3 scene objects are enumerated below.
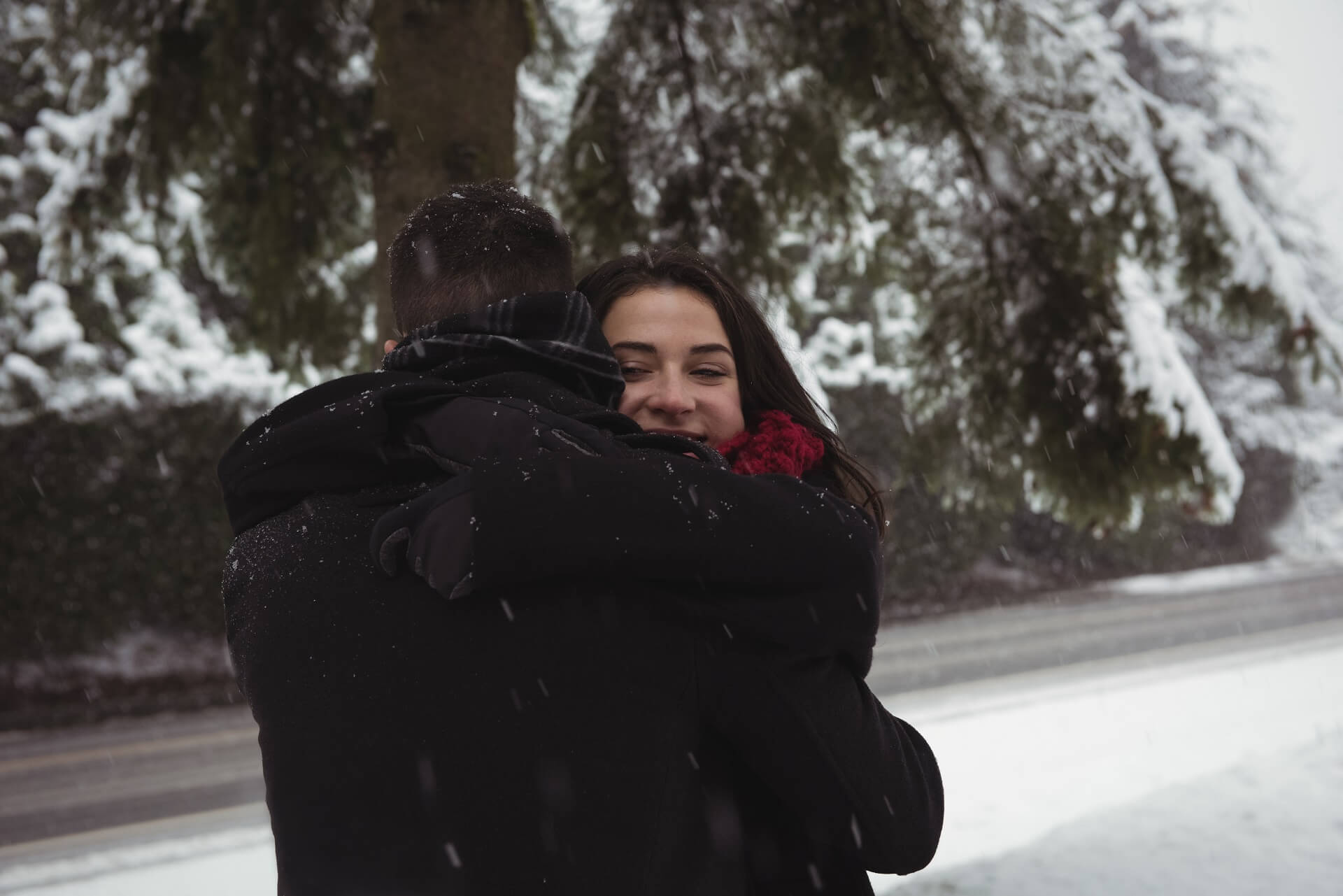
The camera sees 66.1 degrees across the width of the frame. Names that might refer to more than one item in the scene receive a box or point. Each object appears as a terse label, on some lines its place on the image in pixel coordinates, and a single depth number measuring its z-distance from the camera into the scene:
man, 1.07
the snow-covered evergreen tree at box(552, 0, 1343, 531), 4.10
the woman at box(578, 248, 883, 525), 1.71
